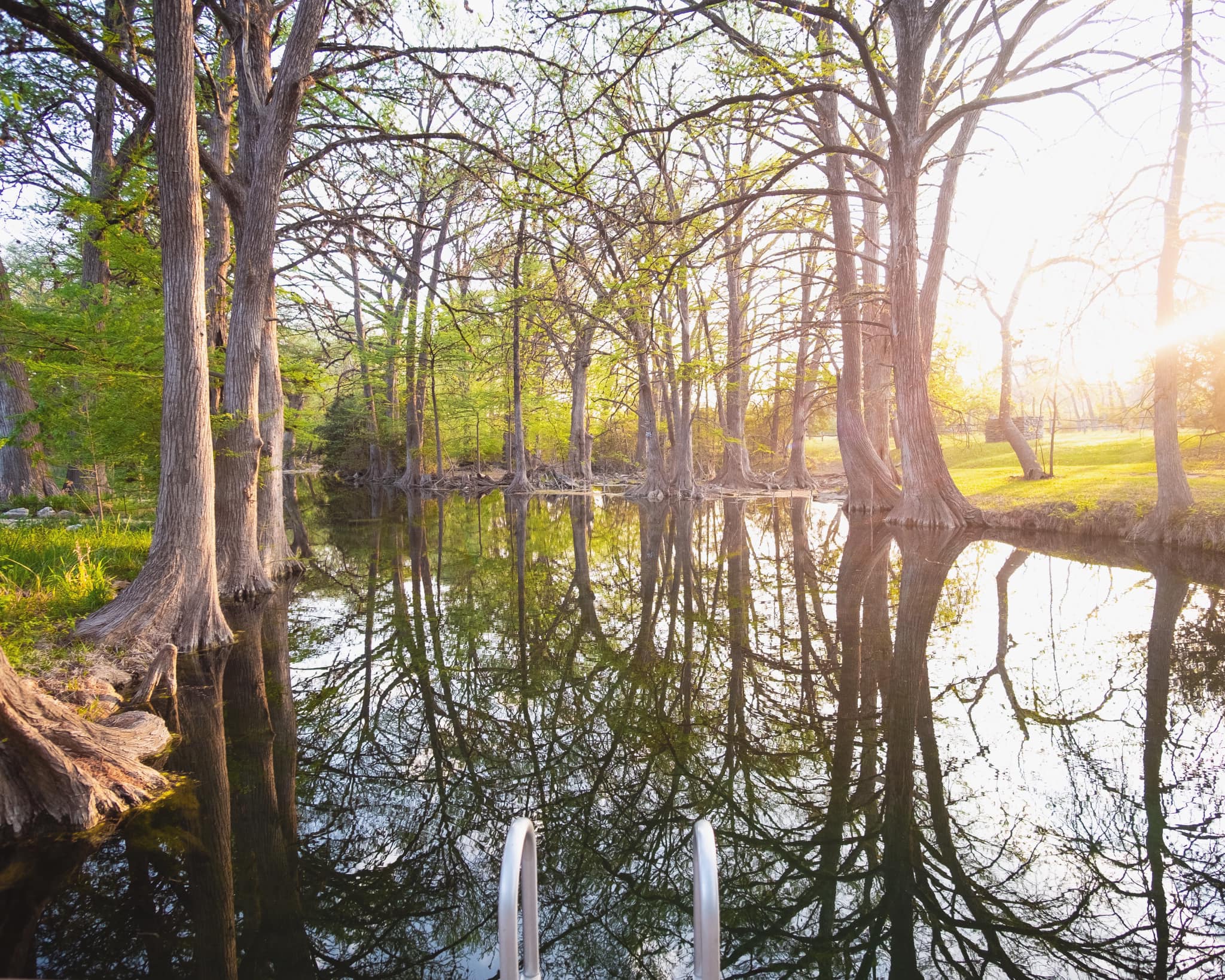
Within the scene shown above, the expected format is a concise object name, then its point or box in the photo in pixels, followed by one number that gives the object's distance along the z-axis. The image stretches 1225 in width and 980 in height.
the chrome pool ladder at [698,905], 1.50
